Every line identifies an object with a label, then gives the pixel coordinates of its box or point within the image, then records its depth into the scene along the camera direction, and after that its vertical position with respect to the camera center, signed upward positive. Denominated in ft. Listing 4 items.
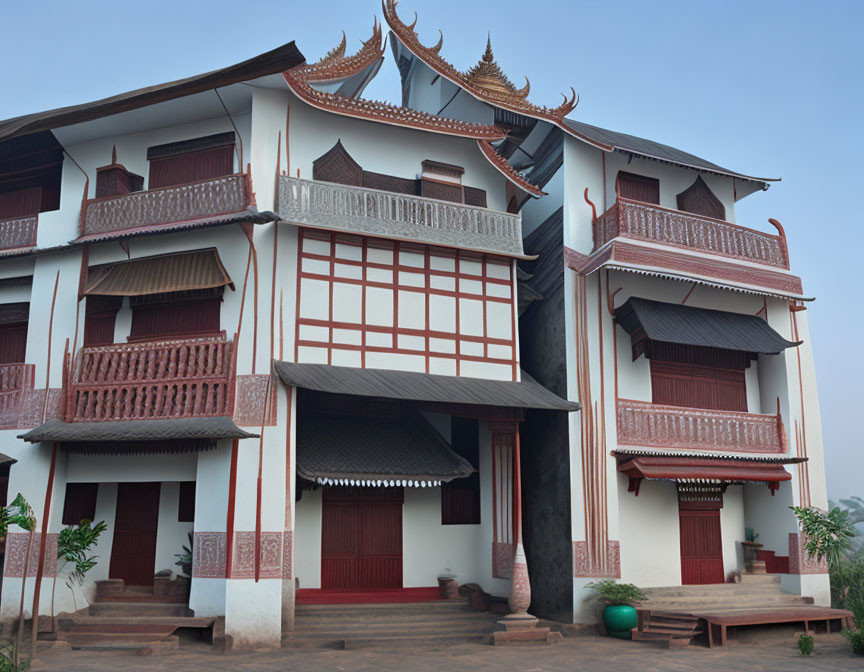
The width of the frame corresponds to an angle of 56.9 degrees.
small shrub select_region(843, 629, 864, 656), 39.68 -5.84
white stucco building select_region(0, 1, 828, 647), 42.93 +9.94
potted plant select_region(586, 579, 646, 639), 45.19 -4.73
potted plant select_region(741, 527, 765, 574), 53.52 -2.22
